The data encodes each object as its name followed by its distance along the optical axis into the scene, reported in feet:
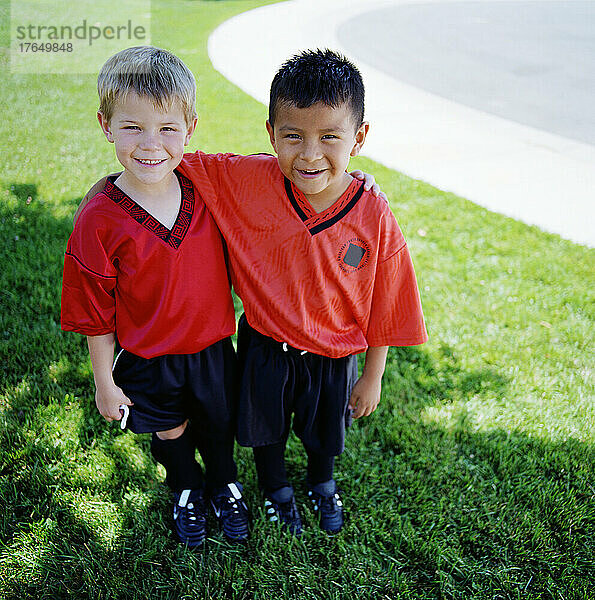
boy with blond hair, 5.54
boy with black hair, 5.59
